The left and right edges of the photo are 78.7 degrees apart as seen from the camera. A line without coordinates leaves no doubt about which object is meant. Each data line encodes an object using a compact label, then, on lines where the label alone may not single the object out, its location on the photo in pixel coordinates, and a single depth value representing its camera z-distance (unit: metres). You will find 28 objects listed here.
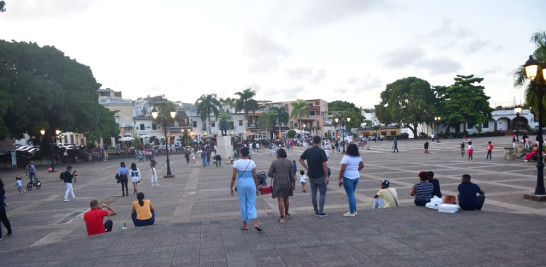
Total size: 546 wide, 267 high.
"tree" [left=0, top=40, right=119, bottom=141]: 29.45
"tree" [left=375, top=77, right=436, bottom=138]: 53.72
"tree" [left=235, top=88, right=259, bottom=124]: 64.06
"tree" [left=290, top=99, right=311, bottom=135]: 68.50
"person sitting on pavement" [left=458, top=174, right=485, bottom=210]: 7.33
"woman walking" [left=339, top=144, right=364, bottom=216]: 6.85
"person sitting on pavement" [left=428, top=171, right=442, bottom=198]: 8.05
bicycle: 17.46
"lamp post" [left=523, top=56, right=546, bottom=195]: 9.17
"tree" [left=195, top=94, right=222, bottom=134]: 59.85
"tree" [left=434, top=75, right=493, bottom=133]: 50.97
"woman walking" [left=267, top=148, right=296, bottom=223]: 6.48
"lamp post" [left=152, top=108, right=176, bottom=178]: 19.94
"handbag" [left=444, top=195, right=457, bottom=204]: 7.54
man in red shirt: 6.77
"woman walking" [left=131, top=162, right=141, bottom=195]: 14.26
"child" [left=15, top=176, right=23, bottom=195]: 15.80
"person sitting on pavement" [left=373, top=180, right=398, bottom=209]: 8.24
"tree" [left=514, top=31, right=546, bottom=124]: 15.70
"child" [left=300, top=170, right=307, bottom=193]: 12.74
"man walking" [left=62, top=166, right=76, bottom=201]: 13.11
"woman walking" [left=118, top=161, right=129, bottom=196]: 13.61
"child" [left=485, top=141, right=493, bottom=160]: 21.48
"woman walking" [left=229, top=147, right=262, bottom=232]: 6.02
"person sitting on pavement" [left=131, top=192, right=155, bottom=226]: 7.16
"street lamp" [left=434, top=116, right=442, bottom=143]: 48.20
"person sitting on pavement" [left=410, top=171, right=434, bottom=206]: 7.95
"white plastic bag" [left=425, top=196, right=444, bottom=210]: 7.58
